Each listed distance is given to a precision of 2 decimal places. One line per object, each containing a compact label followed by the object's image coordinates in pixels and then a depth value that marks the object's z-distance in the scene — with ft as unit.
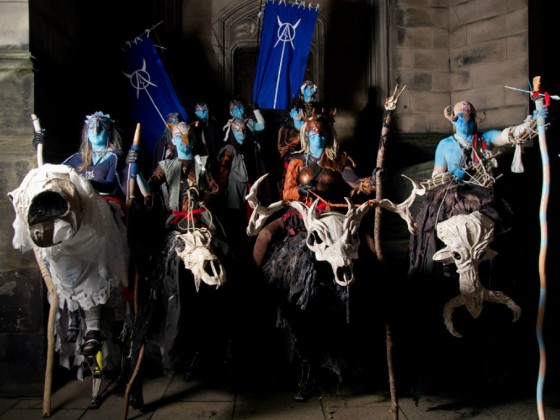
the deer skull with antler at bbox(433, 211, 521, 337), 11.28
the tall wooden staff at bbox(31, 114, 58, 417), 11.95
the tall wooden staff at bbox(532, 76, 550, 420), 10.13
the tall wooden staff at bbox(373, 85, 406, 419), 11.25
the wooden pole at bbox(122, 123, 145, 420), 11.73
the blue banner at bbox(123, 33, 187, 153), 18.81
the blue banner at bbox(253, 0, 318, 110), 19.51
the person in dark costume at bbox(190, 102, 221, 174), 17.84
